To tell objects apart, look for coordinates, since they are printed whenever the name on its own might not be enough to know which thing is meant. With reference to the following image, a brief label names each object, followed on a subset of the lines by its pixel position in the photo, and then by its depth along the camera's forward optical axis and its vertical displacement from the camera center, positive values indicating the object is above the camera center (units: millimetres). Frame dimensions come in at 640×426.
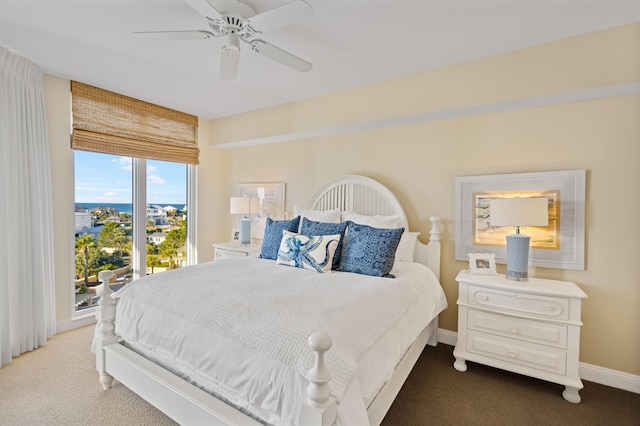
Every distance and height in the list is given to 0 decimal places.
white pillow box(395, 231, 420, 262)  2910 -393
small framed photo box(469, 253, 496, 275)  2582 -488
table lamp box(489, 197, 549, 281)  2309 -95
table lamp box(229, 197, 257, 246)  4055 -74
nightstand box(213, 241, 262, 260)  3791 -577
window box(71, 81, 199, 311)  3340 +212
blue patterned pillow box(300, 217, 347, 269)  2639 -226
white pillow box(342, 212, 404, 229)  2945 -143
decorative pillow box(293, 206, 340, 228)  3252 -111
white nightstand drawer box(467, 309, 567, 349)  2150 -898
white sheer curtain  2535 -88
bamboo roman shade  3215 +911
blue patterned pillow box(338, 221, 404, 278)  2432 -372
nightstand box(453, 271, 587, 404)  2111 -887
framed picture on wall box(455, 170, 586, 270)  2400 -75
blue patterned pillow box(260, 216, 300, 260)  3035 -312
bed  1266 -685
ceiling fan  1624 +1034
